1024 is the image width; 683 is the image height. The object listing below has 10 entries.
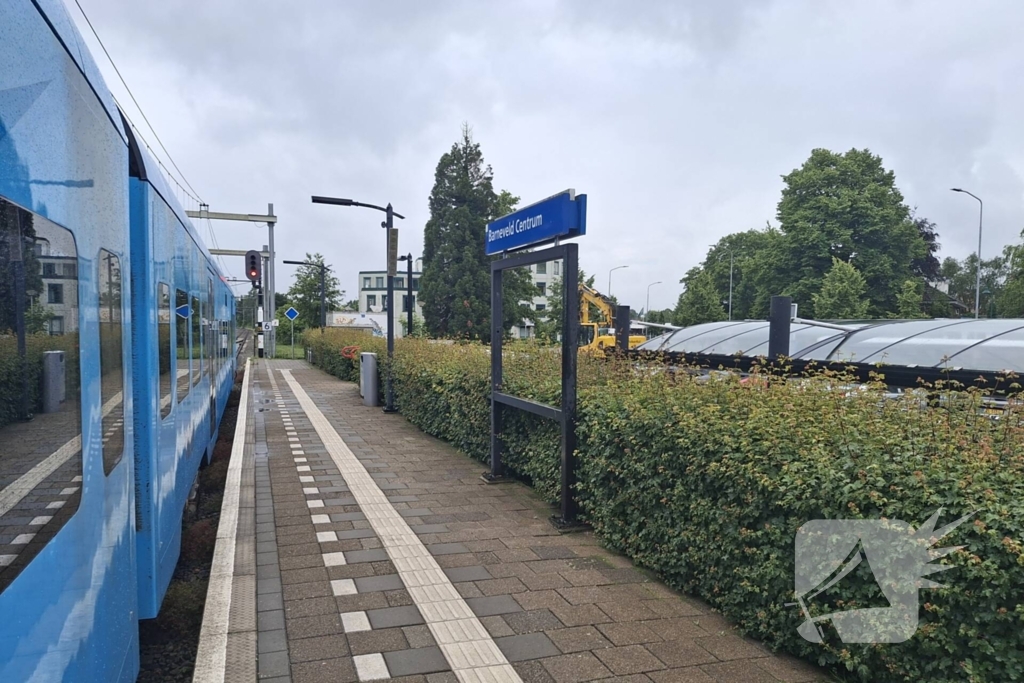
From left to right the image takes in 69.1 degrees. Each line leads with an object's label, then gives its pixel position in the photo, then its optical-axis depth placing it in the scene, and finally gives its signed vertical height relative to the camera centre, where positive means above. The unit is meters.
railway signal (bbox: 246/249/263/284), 18.83 +1.36
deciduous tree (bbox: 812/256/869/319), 37.50 +1.39
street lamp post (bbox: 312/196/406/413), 14.64 +0.16
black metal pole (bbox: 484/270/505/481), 8.23 -0.62
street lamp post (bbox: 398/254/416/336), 24.81 +1.35
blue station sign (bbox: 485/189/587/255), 6.48 +0.92
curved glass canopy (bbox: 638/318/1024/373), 11.60 -0.37
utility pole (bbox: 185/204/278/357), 30.52 +3.72
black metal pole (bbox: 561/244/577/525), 6.32 -0.54
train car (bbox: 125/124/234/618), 3.85 -0.32
